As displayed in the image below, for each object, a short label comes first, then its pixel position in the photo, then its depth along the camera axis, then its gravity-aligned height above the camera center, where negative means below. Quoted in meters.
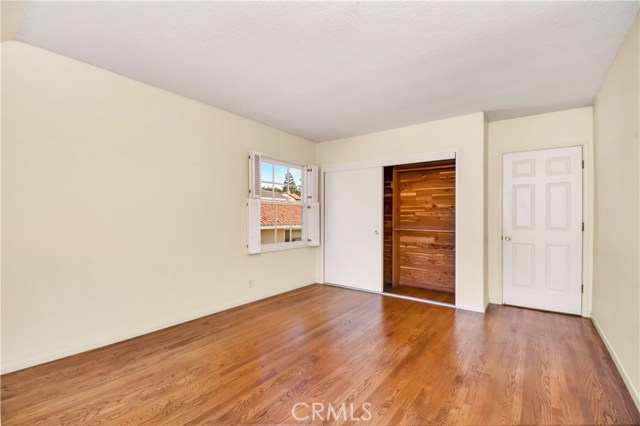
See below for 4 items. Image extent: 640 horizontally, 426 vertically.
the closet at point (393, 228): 4.59 -0.22
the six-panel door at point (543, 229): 3.52 -0.18
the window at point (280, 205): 3.93 +0.14
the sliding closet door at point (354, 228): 4.56 -0.21
